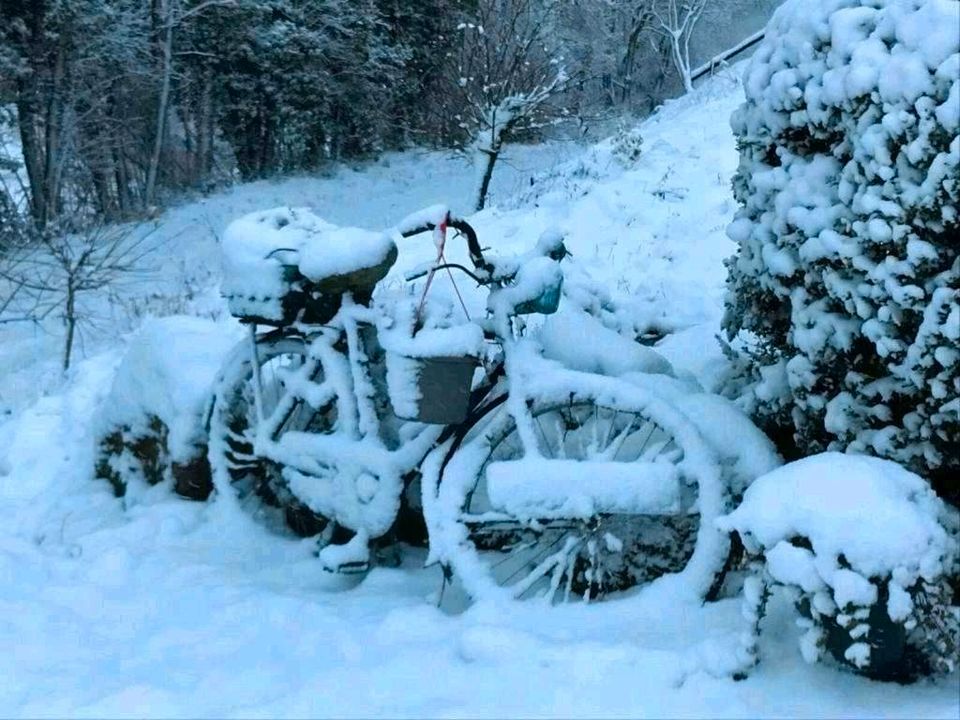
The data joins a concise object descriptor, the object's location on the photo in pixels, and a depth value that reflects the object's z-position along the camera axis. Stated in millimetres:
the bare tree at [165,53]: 13625
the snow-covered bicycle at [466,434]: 3012
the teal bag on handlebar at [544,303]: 3217
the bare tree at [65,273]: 7605
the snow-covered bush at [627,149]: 8869
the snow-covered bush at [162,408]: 4484
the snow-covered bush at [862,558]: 2217
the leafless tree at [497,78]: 10383
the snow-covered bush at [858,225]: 2326
